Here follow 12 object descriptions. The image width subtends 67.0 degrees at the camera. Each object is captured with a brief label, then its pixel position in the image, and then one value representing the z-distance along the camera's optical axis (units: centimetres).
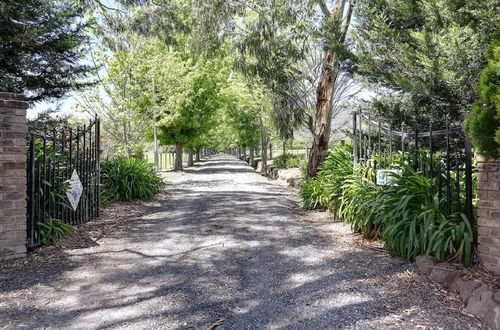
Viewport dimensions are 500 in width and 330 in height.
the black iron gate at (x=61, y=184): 495
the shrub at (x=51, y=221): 508
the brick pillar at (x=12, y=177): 447
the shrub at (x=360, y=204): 544
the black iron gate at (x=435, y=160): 397
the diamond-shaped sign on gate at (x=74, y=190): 586
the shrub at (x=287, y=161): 1977
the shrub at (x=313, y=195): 805
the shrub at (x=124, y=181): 941
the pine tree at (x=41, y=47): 742
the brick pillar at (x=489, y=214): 344
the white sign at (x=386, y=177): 514
